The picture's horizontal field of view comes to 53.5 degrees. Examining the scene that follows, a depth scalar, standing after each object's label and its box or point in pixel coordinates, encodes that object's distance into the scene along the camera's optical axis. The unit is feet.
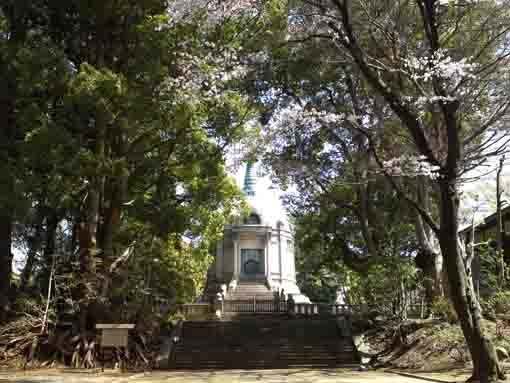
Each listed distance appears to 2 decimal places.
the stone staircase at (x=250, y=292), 92.84
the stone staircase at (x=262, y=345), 50.52
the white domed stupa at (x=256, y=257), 99.40
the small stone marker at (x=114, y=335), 43.14
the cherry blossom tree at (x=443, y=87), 29.09
